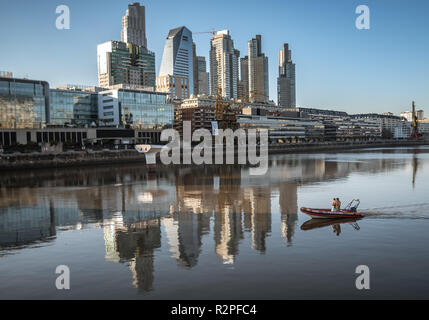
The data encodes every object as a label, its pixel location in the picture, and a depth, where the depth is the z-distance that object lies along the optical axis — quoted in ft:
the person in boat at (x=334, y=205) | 95.96
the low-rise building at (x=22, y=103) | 356.59
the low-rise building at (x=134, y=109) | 465.88
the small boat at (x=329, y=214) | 93.76
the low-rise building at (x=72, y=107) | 440.45
